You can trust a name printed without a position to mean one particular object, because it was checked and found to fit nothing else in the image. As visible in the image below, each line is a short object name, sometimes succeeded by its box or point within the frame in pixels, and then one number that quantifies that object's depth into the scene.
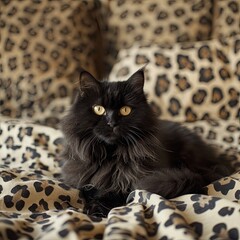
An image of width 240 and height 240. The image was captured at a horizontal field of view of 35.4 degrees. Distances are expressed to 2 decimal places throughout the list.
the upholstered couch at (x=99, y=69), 1.43
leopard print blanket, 0.94
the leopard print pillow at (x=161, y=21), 2.19
